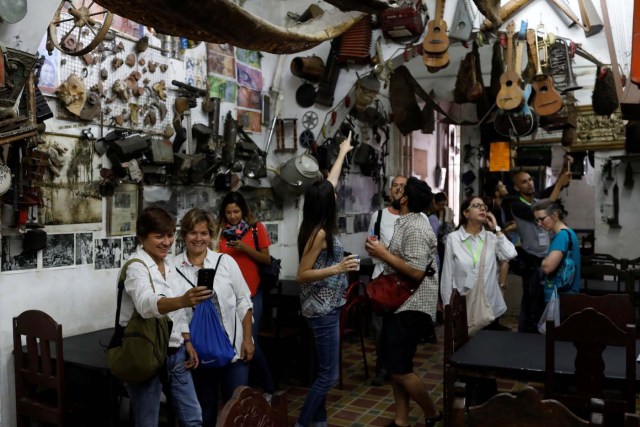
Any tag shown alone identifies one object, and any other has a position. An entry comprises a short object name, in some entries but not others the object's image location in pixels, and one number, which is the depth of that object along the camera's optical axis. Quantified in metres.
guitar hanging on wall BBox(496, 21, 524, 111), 5.54
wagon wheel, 3.37
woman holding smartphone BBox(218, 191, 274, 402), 4.50
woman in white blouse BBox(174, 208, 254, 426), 3.27
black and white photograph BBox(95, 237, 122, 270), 4.33
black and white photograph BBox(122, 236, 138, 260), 4.52
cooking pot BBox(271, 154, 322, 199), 5.99
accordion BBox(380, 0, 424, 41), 5.78
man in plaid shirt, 3.72
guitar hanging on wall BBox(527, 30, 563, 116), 5.57
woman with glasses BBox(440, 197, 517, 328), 4.46
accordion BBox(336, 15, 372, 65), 6.16
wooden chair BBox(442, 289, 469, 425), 3.31
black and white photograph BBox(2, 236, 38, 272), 3.69
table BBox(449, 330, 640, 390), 3.05
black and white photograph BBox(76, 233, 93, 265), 4.17
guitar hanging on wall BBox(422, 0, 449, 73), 5.48
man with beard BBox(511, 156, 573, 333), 4.99
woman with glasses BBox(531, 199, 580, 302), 4.33
